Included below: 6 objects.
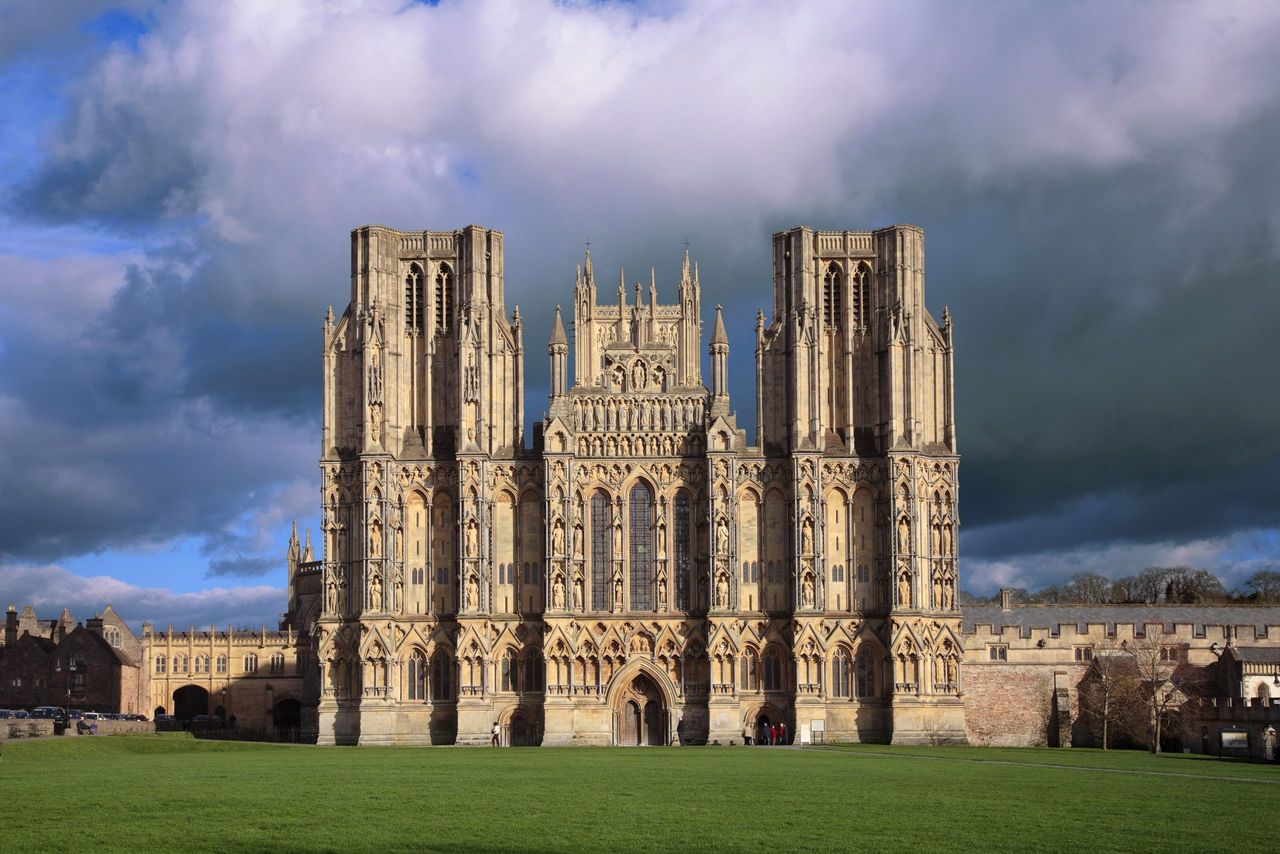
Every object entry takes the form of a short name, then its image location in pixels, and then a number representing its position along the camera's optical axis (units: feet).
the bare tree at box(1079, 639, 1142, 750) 303.48
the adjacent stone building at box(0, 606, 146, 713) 417.90
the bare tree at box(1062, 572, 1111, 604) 522.06
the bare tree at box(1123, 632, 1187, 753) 291.38
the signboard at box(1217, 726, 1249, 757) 233.76
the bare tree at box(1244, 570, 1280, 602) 501.89
